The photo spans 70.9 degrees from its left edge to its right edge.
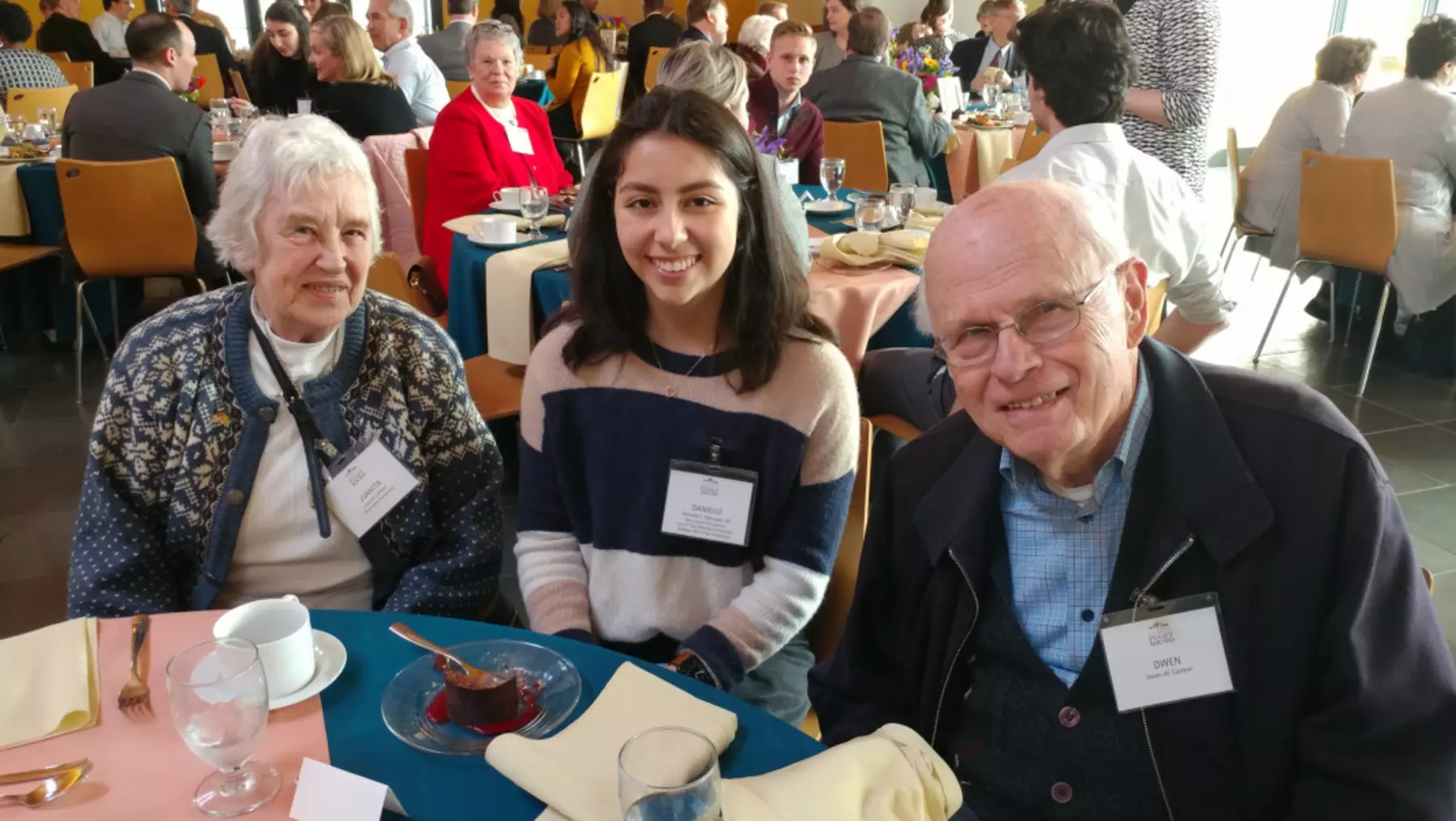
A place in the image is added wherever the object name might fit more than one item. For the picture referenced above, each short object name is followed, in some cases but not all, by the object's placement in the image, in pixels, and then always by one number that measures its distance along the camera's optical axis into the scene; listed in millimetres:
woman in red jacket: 4156
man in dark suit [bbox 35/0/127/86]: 8734
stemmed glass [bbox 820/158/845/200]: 4027
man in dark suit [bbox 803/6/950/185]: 5297
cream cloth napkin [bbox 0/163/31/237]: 4605
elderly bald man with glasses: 1126
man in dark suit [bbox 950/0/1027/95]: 8250
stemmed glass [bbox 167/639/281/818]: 987
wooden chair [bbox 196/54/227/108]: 8695
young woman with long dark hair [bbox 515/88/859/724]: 1679
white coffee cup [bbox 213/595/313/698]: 1162
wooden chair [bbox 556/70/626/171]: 7562
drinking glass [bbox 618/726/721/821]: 863
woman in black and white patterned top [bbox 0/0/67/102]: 6520
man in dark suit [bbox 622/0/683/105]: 8820
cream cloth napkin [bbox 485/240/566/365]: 3197
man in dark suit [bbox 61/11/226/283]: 4531
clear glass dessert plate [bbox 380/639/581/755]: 1132
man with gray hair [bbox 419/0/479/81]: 7586
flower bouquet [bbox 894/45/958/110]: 6535
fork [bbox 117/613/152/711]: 1149
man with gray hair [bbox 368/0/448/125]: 6070
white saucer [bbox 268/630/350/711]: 1167
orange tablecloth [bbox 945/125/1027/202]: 6445
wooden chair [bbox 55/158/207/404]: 4164
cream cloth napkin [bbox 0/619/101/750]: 1108
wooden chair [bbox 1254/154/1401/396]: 4289
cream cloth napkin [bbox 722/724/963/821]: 974
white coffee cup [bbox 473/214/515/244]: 3467
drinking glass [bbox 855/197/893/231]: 3561
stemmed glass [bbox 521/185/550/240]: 3592
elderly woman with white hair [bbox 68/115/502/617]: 1650
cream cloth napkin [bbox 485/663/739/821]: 1021
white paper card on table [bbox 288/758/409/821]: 1009
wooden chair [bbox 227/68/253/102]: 8617
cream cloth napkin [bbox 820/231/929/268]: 3250
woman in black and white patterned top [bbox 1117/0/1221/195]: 3461
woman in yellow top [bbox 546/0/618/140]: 7816
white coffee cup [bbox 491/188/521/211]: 3969
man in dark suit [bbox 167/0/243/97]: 8594
